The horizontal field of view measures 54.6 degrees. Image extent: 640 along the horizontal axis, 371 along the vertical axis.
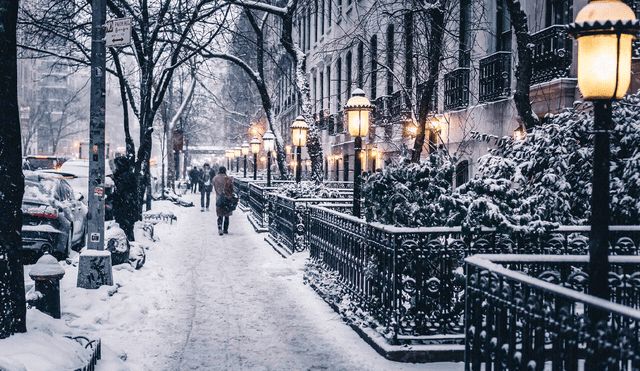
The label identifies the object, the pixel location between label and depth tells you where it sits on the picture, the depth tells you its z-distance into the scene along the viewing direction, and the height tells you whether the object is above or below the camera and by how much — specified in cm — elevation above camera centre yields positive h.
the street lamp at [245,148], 4061 +193
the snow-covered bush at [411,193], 682 -17
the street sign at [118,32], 866 +203
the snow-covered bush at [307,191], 1609 -36
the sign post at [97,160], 879 +23
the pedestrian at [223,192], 1802 -48
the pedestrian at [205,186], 2719 -42
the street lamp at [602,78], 395 +66
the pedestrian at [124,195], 1241 -38
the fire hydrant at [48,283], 657 -117
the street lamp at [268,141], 2560 +151
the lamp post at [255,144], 2975 +158
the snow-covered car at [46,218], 1112 -79
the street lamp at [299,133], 1920 +139
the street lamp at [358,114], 1082 +112
